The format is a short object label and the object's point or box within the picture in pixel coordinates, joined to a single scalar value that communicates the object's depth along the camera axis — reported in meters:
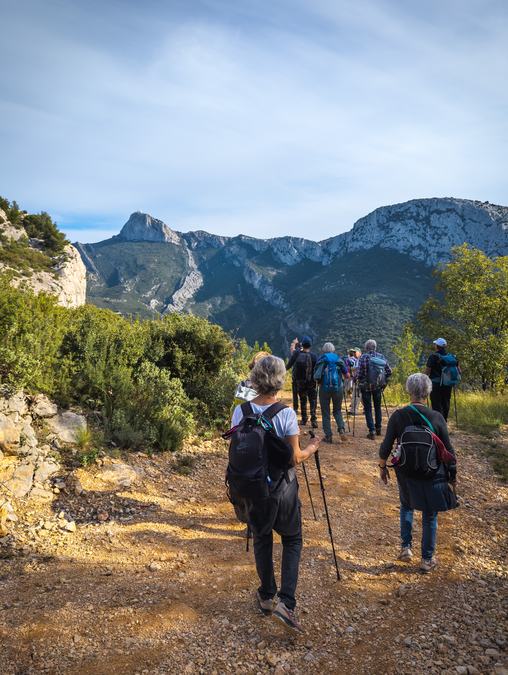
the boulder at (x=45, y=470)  5.09
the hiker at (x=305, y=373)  9.26
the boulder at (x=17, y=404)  5.41
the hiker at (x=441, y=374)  8.92
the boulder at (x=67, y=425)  5.90
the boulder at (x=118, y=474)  5.64
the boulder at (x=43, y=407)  5.90
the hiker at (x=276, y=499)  3.00
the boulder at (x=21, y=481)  4.76
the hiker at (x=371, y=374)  8.55
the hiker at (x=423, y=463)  4.01
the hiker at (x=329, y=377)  8.46
